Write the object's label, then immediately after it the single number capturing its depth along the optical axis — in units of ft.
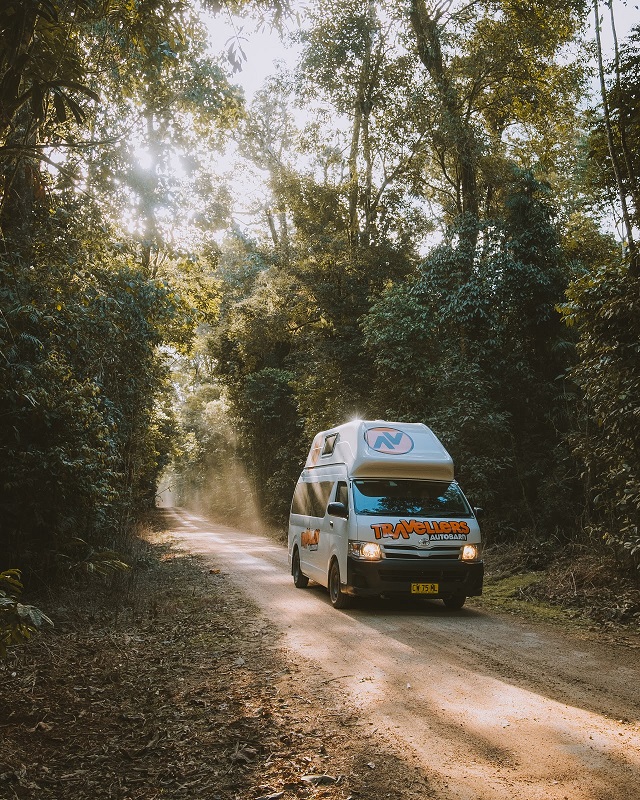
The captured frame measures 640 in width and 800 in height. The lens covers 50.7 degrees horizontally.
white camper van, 31.22
